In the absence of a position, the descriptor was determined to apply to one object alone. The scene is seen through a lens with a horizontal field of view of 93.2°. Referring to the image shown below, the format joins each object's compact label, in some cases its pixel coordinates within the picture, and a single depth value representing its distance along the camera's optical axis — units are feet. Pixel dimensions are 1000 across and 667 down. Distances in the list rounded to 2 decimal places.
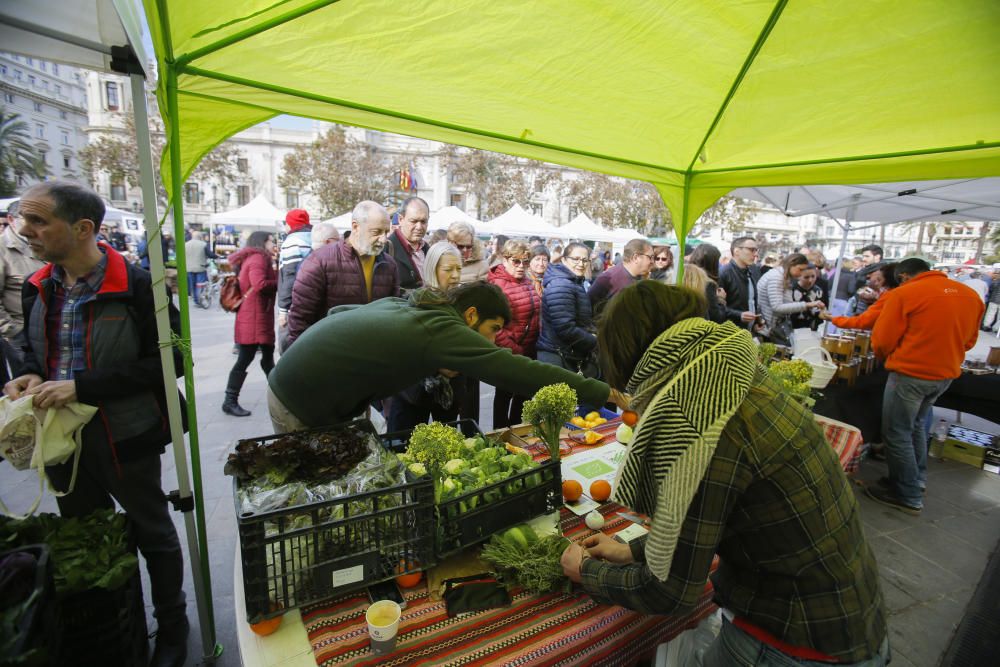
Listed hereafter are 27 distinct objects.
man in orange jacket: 11.14
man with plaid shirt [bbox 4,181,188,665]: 5.58
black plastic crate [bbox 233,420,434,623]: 3.85
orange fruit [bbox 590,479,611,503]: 5.92
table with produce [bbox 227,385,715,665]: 3.89
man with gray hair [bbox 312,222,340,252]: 15.89
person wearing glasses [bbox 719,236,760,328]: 17.29
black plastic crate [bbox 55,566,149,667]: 5.05
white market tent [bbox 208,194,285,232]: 44.14
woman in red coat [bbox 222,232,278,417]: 16.38
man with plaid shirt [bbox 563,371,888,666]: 3.40
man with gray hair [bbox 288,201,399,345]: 11.14
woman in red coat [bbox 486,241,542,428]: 13.16
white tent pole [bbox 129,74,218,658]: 5.27
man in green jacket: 5.76
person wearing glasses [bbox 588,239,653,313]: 14.56
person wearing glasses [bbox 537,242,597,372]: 13.28
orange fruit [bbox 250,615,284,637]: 3.91
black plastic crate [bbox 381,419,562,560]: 4.60
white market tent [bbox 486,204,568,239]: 44.73
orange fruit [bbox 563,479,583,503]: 5.84
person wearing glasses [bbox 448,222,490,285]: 13.15
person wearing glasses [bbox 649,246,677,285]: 18.63
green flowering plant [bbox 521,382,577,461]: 5.81
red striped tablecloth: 3.80
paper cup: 3.74
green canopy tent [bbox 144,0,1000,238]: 5.31
